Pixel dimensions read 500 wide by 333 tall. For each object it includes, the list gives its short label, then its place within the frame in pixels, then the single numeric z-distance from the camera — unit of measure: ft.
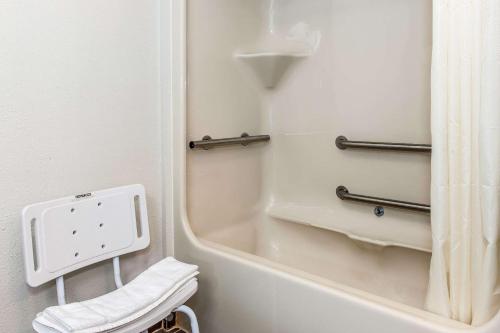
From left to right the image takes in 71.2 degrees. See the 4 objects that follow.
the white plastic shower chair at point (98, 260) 2.74
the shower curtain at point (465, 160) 2.54
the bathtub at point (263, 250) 2.92
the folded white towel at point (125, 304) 2.62
